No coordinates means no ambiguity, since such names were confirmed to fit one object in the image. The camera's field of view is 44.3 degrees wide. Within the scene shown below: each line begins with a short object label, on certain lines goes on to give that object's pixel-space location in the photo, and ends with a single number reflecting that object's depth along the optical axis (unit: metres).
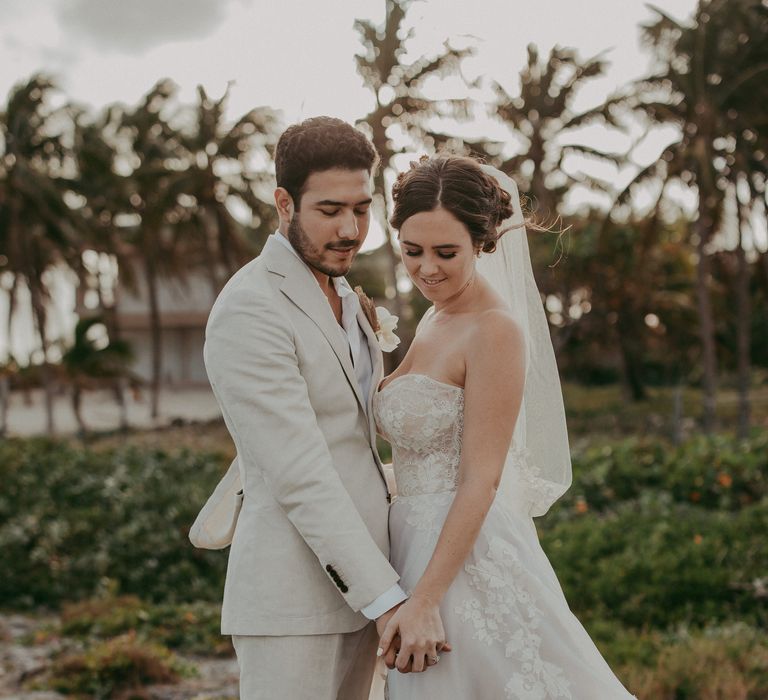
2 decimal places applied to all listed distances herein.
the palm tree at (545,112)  23.00
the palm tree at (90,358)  21.95
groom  2.54
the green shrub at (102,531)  10.59
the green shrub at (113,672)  6.40
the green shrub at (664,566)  7.64
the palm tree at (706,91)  21.28
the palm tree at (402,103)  15.02
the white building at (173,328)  39.50
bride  2.64
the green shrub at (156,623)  7.99
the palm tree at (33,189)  24.45
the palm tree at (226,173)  26.52
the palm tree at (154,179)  28.22
